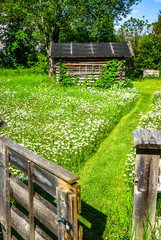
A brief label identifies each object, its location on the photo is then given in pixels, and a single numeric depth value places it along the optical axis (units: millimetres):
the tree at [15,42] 25531
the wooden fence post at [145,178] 2223
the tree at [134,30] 23908
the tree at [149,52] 22656
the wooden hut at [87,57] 15641
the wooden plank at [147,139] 2191
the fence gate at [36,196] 1834
